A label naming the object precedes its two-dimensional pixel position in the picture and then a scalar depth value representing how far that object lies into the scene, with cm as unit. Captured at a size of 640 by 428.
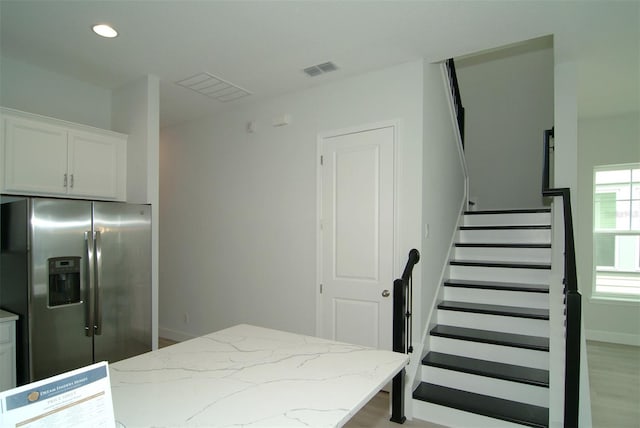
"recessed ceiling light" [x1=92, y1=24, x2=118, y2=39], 245
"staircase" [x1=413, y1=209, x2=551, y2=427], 254
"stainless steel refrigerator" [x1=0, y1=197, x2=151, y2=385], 239
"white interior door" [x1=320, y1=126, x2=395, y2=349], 309
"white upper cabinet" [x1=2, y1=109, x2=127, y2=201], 264
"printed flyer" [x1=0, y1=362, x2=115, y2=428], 71
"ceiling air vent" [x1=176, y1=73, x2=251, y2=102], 333
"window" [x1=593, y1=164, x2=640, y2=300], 466
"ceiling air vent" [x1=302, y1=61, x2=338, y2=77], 304
